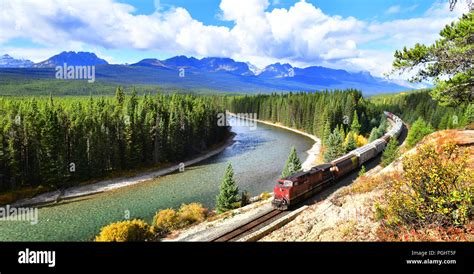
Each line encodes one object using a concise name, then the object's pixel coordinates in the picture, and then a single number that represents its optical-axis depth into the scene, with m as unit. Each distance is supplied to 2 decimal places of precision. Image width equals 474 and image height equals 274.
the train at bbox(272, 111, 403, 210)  27.69
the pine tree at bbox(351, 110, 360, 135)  82.31
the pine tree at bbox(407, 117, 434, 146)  47.16
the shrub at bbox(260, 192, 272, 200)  37.52
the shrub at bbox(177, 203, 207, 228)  31.12
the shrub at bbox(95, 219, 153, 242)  25.11
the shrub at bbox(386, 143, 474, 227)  9.92
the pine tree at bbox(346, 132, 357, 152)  58.81
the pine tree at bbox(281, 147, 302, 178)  39.28
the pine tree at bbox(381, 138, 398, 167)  38.08
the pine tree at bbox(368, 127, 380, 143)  67.41
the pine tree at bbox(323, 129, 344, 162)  54.98
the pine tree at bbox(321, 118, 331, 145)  77.35
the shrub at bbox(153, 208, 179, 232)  29.78
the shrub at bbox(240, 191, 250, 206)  34.88
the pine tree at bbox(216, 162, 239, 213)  33.12
